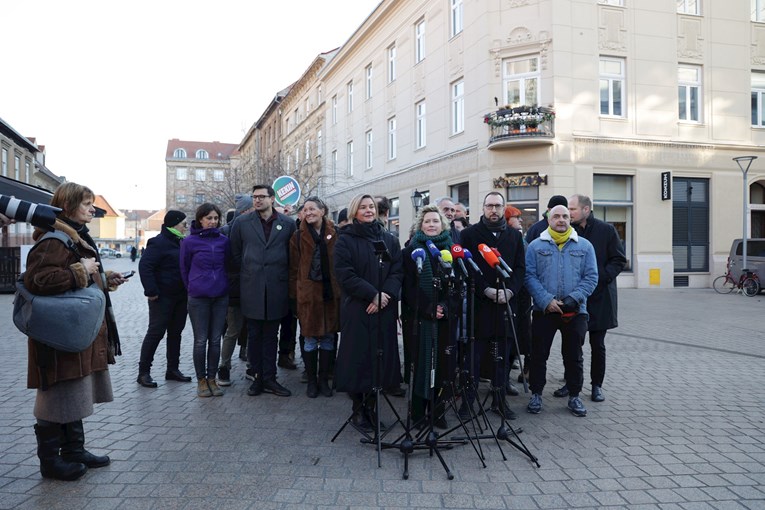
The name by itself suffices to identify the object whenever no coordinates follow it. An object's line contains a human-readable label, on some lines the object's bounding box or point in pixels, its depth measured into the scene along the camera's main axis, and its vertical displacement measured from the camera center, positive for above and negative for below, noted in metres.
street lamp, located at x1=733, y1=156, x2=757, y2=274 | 17.66 +2.22
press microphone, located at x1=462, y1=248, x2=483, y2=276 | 4.10 -0.05
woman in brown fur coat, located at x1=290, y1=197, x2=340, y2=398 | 5.59 -0.37
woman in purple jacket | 5.60 -0.31
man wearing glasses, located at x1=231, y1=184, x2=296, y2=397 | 5.69 -0.28
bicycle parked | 17.20 -1.15
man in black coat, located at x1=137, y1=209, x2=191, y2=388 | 6.04 -0.37
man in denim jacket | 5.16 -0.43
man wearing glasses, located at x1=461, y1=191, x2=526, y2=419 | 4.84 -0.26
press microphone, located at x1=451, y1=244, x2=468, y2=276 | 4.21 -0.02
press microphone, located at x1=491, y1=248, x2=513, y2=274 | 4.32 -0.09
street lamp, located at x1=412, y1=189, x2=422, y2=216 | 20.08 +1.97
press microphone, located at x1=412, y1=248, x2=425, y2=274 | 4.12 -0.03
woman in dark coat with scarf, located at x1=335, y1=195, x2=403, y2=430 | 4.50 -0.46
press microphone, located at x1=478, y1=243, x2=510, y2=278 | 4.17 -0.06
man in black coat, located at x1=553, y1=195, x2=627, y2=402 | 5.51 -0.29
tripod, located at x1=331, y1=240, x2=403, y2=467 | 3.96 -0.94
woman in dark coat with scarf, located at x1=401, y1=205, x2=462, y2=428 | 4.46 -0.55
